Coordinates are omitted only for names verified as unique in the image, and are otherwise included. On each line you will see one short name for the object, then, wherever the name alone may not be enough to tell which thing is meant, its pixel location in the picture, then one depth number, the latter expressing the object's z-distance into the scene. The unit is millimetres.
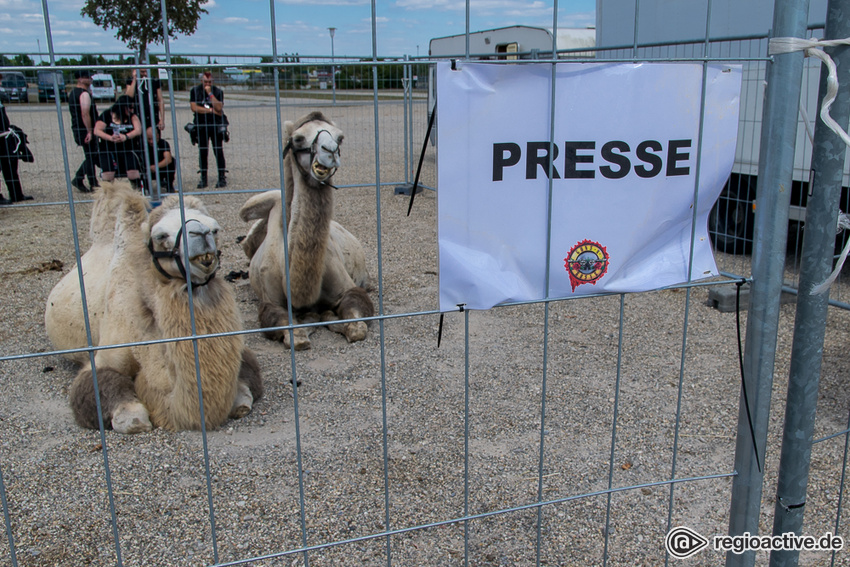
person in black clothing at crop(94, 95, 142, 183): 9812
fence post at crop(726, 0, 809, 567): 1984
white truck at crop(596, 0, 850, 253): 6590
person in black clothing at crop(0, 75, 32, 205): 10648
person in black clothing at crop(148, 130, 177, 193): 10813
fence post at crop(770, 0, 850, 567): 1940
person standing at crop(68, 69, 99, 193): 10086
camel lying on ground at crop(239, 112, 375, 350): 5180
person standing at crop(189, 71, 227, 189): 10617
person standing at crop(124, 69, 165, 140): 9516
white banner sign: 1909
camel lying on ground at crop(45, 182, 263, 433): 3496
